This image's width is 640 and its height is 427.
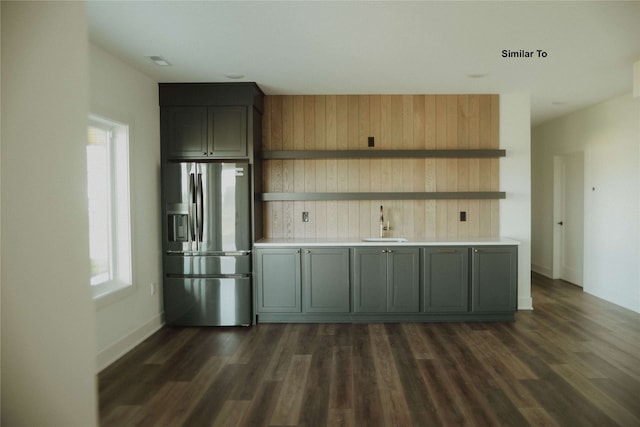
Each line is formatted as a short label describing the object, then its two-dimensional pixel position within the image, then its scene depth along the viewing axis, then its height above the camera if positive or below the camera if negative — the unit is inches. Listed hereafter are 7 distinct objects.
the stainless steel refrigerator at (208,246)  164.4 -18.6
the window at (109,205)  137.0 -1.3
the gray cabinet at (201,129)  170.1 +29.7
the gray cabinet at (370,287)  169.9 -36.4
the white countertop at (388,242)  168.7 -17.9
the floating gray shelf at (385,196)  183.9 +1.6
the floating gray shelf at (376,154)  184.5 +20.5
